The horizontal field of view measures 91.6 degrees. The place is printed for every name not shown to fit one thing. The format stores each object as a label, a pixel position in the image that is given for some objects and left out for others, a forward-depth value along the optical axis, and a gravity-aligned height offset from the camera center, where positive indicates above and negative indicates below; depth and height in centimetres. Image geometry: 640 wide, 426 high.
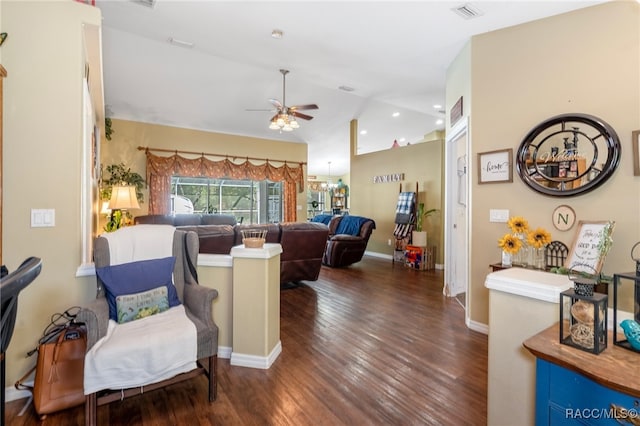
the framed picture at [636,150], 232 +45
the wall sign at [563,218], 262 -6
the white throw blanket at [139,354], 159 -79
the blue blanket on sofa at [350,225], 638 -32
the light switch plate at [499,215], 300 -5
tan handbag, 180 -97
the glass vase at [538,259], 271 -43
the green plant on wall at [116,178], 590 +61
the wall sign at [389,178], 693 +74
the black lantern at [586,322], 103 -38
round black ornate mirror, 245 +47
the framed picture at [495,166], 295 +43
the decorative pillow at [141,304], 196 -62
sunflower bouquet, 265 -28
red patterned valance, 671 +90
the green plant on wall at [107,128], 600 +156
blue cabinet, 87 -58
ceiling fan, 499 +154
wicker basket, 242 -26
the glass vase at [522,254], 278 -40
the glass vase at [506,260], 282 -46
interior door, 416 -9
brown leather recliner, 605 -67
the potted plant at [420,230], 604 -42
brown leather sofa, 372 -45
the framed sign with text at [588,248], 232 -29
